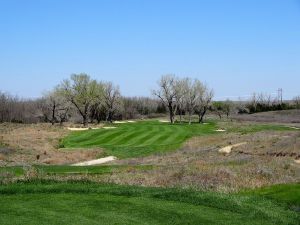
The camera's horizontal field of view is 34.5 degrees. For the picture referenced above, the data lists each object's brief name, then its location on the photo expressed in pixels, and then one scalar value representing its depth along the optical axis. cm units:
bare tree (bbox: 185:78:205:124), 10669
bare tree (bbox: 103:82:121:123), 11236
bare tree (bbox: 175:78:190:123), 10462
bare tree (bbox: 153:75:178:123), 10326
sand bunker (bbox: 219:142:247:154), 4482
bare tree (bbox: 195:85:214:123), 10431
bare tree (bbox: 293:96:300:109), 13831
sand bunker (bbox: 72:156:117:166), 4177
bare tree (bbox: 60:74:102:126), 10356
